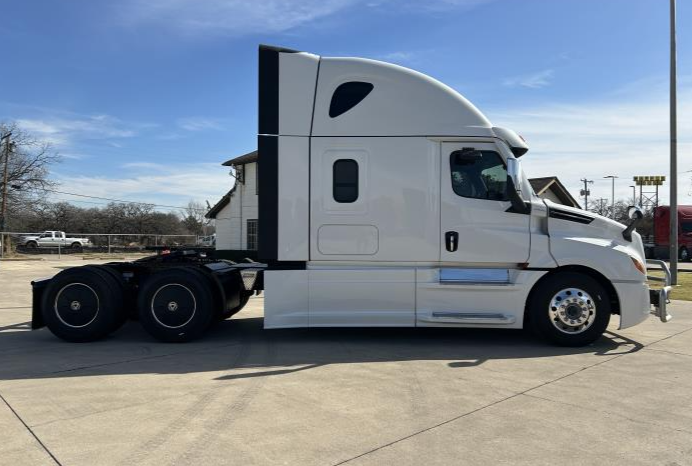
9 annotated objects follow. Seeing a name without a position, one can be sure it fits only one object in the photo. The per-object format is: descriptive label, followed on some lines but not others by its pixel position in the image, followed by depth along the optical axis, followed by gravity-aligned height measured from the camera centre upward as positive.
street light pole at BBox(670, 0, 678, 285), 16.30 +2.82
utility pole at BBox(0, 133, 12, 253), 41.78 +4.23
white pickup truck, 44.56 -0.61
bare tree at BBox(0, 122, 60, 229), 44.16 +4.65
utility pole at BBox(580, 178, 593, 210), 78.94 +6.84
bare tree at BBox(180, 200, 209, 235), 66.49 +1.68
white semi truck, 6.87 +0.30
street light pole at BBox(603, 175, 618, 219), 68.44 +4.23
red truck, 32.09 +0.32
